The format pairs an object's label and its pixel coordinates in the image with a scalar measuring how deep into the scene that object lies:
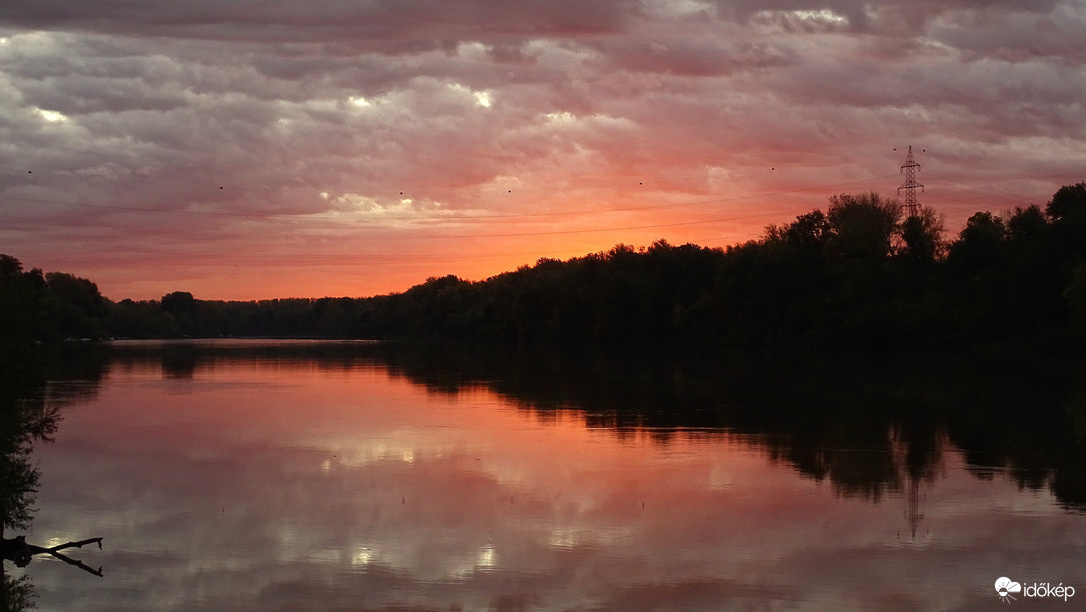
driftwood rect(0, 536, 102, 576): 16.31
